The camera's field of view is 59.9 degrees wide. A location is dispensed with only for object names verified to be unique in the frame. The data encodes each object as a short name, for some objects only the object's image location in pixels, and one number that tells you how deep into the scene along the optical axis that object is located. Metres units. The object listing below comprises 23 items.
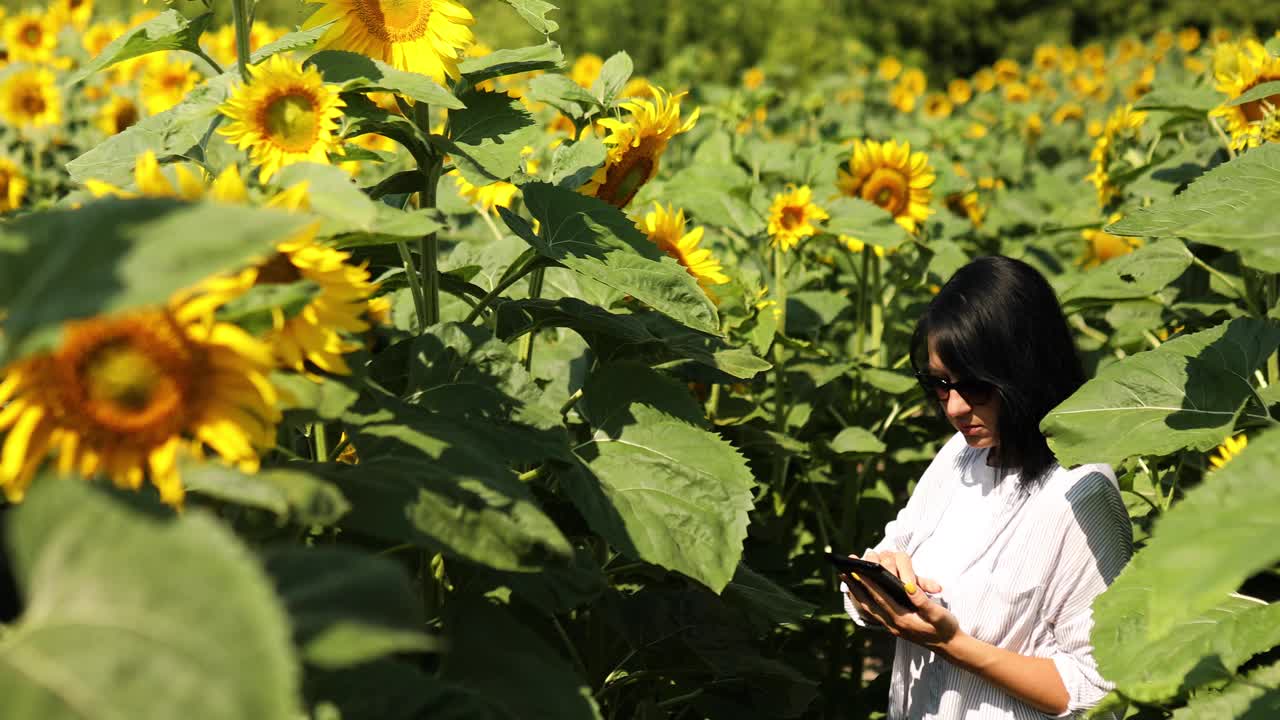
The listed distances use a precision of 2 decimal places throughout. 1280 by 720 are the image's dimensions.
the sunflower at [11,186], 3.99
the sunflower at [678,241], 2.13
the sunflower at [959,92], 8.59
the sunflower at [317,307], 0.96
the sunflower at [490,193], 2.20
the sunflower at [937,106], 7.23
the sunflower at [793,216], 2.85
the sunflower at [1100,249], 3.89
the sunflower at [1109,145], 3.56
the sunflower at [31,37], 5.33
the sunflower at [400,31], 1.43
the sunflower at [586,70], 6.20
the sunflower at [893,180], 3.18
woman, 1.81
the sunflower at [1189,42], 10.52
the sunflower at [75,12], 5.55
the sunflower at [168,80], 4.05
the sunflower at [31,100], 4.92
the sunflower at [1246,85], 2.47
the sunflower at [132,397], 0.87
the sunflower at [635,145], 1.78
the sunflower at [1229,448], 2.37
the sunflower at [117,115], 4.83
